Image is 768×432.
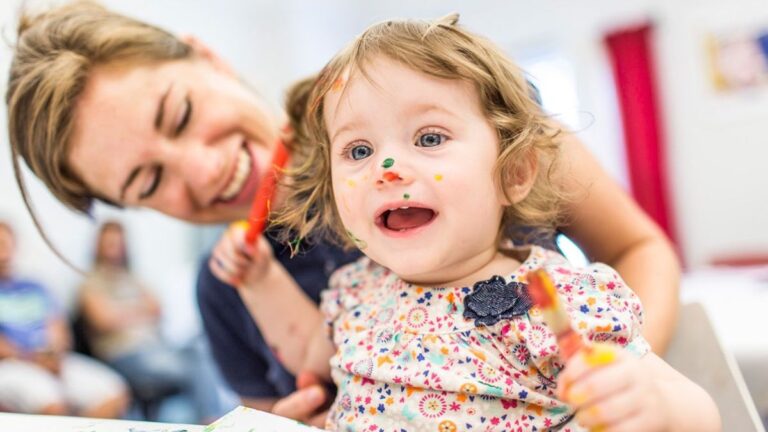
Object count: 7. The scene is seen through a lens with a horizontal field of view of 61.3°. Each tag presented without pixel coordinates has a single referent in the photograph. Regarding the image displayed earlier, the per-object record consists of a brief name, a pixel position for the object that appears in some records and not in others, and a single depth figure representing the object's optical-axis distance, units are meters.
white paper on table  0.43
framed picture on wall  2.98
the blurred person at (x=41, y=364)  1.46
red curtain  3.18
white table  0.47
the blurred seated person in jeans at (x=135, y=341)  2.19
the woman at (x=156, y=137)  0.68
